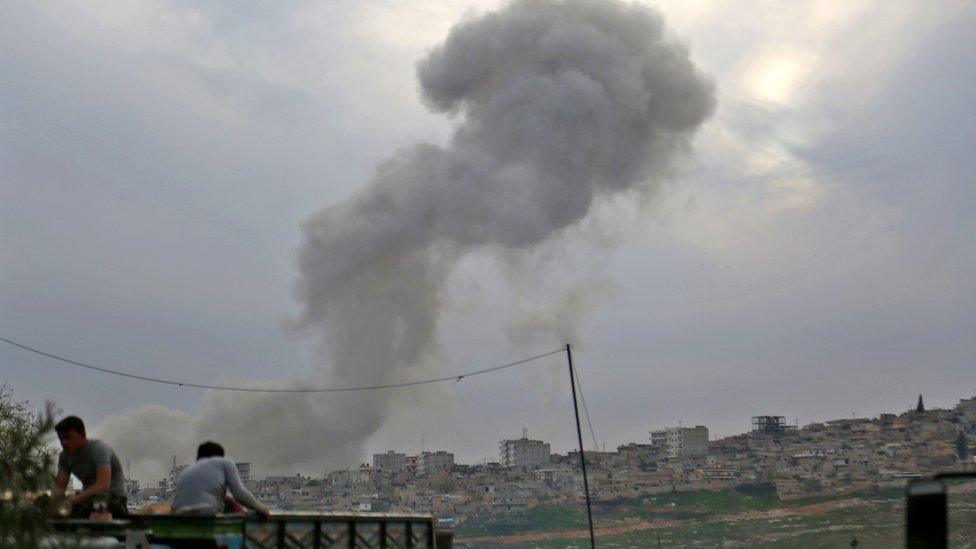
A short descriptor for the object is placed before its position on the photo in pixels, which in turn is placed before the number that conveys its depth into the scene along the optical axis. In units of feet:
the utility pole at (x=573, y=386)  125.59
